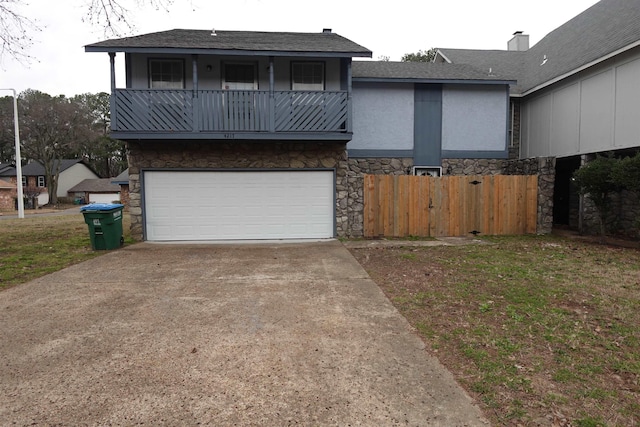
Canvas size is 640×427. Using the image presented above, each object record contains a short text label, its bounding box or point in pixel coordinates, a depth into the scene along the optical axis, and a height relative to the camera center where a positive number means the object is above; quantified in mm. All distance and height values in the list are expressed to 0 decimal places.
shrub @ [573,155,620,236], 9508 +128
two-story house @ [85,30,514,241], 9758 +1463
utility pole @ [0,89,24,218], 22136 +1121
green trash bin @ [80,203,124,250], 9011 -834
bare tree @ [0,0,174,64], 7410 +3245
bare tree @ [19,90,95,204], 35906 +5881
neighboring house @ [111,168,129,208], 35931 -523
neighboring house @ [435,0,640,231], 10117 +2987
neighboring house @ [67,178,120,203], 42384 -348
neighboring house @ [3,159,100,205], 44575 +1559
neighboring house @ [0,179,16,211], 33500 -592
